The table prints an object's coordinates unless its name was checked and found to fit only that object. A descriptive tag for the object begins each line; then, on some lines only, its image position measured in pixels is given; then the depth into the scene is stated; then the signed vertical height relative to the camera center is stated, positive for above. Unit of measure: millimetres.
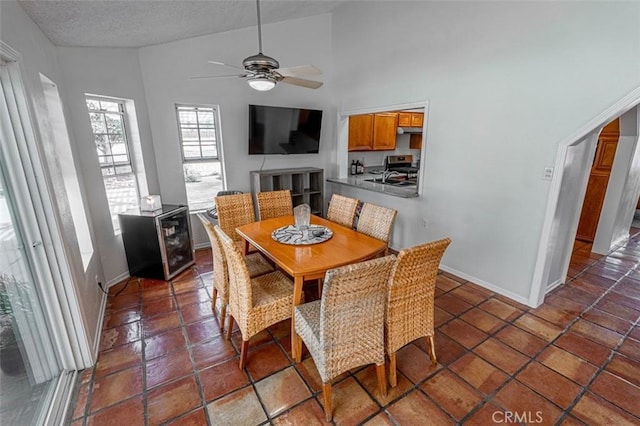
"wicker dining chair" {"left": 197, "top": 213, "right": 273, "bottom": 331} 2071 -1011
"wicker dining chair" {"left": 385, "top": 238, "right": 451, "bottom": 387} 1567 -878
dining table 1896 -751
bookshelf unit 4240 -519
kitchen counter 3577 -522
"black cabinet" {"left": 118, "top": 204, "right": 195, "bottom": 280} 3055 -978
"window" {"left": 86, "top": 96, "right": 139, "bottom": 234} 2969 -27
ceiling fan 2016 +574
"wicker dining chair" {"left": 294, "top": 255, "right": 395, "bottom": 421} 1405 -940
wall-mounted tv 4012 +282
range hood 5446 +358
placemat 2312 -719
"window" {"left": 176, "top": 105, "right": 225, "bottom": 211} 3803 -44
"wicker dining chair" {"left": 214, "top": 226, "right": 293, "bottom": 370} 1795 -1020
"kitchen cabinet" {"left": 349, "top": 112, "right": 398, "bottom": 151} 4977 +299
